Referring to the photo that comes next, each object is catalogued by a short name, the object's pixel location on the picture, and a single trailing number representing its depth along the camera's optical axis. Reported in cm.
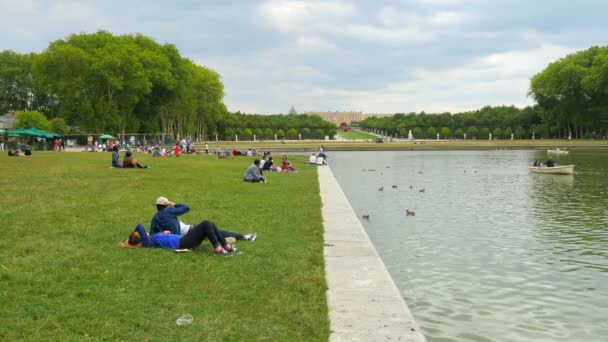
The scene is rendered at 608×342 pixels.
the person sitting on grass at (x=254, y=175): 2250
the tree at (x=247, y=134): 12850
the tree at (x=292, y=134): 13600
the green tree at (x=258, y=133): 13250
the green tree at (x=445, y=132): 13474
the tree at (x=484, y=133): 12656
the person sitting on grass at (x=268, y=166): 2917
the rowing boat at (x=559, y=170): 2977
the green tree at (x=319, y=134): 13862
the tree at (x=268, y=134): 13412
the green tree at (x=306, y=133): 13738
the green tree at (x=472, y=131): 12888
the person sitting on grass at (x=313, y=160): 3822
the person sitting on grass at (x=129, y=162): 2690
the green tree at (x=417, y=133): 13900
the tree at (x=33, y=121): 7169
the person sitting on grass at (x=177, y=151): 4459
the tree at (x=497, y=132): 12119
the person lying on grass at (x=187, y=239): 910
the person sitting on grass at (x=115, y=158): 2689
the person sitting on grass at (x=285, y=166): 3038
